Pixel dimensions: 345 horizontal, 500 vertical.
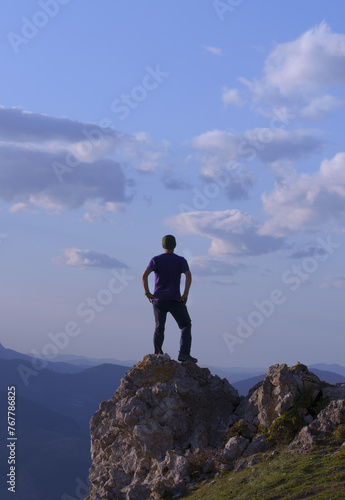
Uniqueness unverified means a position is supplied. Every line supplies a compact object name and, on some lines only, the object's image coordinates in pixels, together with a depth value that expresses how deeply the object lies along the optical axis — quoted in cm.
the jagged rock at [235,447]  1262
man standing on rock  1620
